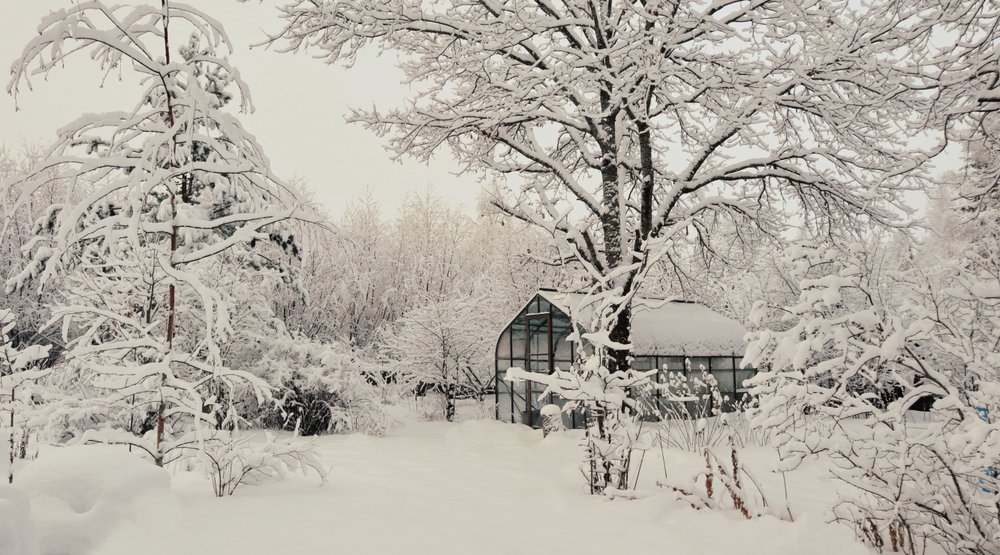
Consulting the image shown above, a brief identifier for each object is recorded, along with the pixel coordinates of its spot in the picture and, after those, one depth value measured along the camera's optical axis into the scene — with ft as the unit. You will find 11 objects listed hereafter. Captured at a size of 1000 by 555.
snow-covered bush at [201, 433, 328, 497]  13.29
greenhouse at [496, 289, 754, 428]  45.91
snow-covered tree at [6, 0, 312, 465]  10.37
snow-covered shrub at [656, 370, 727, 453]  18.01
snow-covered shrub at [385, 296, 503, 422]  58.65
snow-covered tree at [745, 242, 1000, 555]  9.79
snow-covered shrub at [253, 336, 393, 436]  42.60
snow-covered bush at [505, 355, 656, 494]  16.07
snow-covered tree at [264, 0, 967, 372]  23.80
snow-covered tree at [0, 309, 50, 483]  12.53
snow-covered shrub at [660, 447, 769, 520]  13.39
